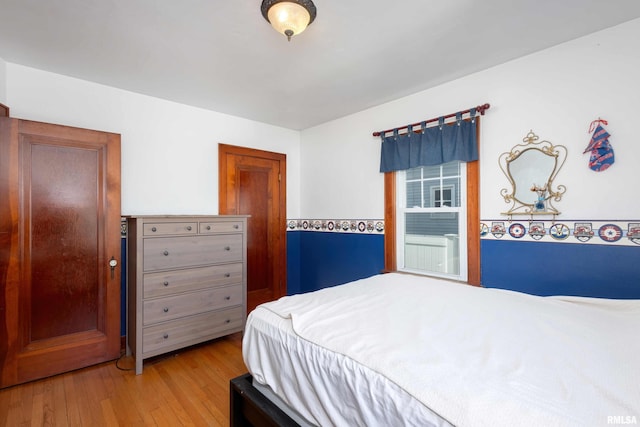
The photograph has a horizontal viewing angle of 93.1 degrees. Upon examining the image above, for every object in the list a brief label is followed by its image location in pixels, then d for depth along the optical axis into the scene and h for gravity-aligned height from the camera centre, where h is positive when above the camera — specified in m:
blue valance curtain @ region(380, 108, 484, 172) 2.58 +0.66
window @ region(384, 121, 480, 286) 2.57 +0.03
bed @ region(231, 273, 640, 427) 0.83 -0.49
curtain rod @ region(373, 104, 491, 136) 2.47 +0.88
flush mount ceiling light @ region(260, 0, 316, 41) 1.56 +1.07
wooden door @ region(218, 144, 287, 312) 3.55 +0.13
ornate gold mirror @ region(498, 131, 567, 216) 2.18 +0.30
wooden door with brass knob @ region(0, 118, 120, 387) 2.18 -0.24
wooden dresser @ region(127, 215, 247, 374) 2.41 -0.56
